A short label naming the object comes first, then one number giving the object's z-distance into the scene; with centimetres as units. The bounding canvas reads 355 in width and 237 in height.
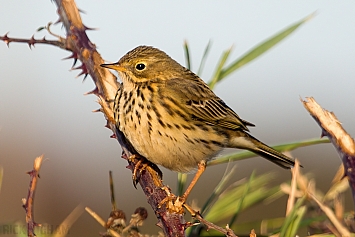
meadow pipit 747
